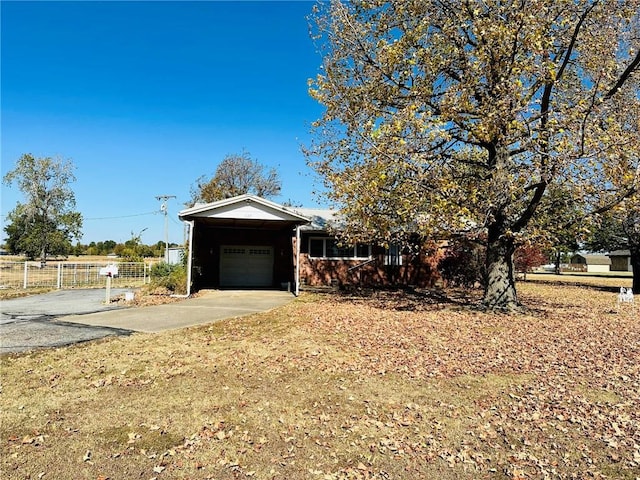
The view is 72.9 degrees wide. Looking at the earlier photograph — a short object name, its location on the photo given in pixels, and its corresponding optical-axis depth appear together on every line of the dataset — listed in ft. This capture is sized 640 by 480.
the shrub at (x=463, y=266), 64.64
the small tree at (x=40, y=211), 124.19
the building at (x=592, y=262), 226.97
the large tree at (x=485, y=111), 31.81
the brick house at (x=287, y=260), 67.05
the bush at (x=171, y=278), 55.72
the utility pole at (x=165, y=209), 84.75
